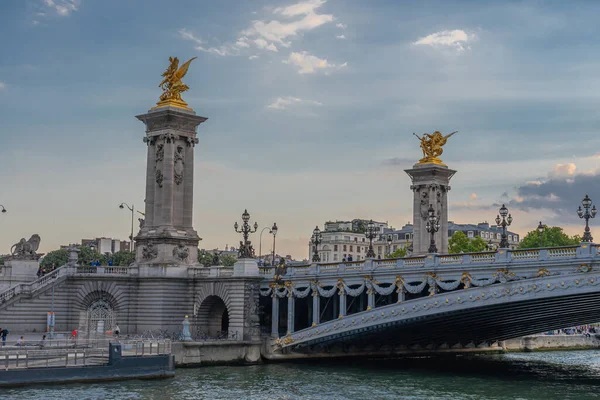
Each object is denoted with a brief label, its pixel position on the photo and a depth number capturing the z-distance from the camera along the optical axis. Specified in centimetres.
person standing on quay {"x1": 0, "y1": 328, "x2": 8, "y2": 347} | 5589
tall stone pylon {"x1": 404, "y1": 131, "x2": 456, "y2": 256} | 9556
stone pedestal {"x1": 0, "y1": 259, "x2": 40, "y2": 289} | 7075
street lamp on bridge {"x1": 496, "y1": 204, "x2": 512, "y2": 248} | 5859
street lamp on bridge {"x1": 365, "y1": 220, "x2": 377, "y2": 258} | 6781
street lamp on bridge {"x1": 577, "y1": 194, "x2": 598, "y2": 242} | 5466
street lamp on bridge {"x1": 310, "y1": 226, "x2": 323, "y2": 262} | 7381
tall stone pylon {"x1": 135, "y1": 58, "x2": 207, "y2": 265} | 7200
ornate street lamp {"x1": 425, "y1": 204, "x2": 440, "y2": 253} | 6488
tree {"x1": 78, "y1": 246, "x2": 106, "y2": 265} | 13138
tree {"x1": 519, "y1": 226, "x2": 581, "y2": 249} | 12244
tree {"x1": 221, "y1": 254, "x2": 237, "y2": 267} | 14515
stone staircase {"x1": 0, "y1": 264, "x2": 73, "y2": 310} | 6625
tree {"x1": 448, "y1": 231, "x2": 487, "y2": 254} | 10831
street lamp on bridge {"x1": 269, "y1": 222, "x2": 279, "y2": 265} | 7412
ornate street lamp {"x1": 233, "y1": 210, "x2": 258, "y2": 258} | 6756
